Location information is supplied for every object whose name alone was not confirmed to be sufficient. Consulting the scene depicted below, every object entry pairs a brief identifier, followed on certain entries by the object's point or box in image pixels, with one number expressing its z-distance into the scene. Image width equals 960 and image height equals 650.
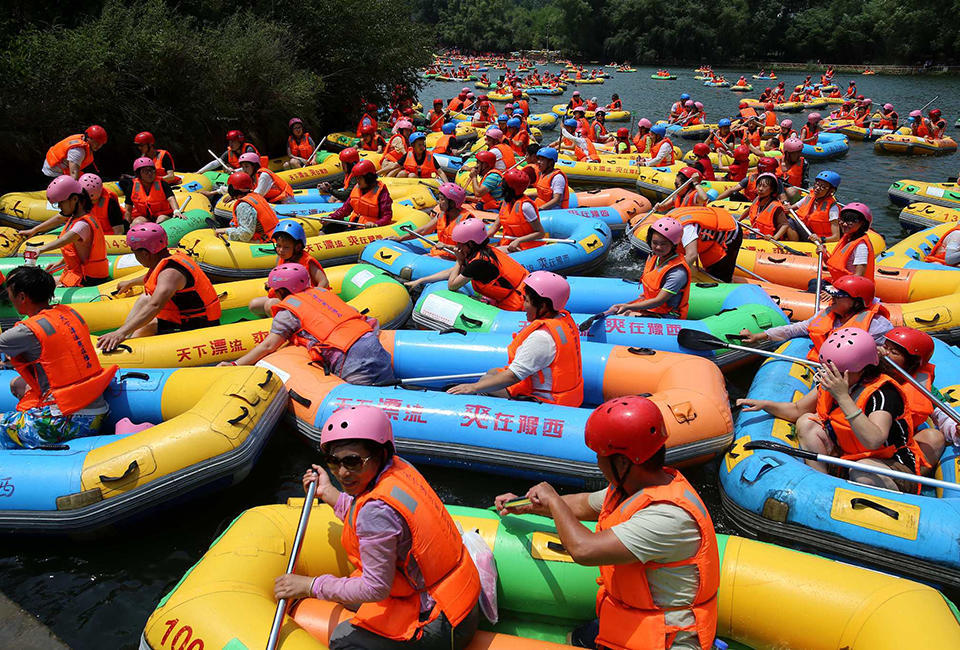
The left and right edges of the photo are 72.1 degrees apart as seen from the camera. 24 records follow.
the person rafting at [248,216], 8.13
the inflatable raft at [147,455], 3.98
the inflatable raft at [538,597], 2.83
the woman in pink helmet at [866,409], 3.83
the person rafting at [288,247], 5.57
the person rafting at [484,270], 5.86
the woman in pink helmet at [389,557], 2.56
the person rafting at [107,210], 7.88
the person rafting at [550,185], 9.69
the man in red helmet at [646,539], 2.38
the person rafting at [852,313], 4.56
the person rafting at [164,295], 5.33
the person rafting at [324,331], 5.04
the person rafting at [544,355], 4.34
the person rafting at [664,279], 5.70
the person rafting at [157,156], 9.70
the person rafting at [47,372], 4.13
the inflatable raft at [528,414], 4.45
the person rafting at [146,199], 8.92
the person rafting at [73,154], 8.99
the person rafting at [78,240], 6.23
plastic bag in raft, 3.02
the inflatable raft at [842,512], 3.57
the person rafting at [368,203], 9.17
